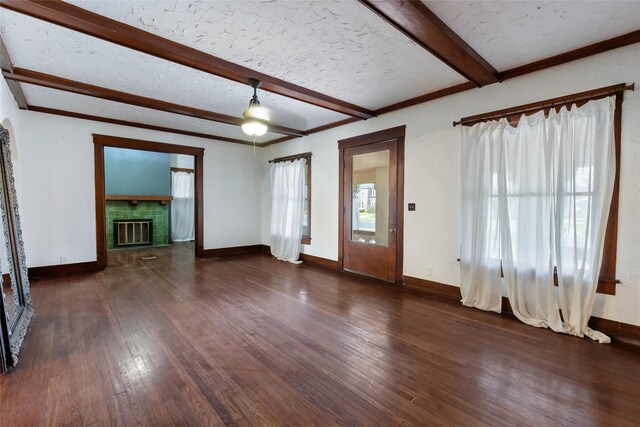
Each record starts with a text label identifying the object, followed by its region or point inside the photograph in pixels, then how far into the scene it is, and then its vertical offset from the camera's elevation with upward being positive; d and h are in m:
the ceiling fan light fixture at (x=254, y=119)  3.33 +1.09
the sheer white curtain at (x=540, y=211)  2.62 -0.05
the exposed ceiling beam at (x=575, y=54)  2.49 +1.46
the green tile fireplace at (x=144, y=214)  7.64 -0.23
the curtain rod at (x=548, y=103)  2.56 +1.05
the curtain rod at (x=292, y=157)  5.92 +1.06
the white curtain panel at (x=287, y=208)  5.93 -0.04
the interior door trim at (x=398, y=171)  4.27 +0.53
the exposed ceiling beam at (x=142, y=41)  2.13 +1.45
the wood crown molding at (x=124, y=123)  4.60 +1.54
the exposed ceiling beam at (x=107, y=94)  3.27 +1.48
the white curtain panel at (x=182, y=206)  8.95 +0.00
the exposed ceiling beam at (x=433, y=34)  2.06 +1.43
